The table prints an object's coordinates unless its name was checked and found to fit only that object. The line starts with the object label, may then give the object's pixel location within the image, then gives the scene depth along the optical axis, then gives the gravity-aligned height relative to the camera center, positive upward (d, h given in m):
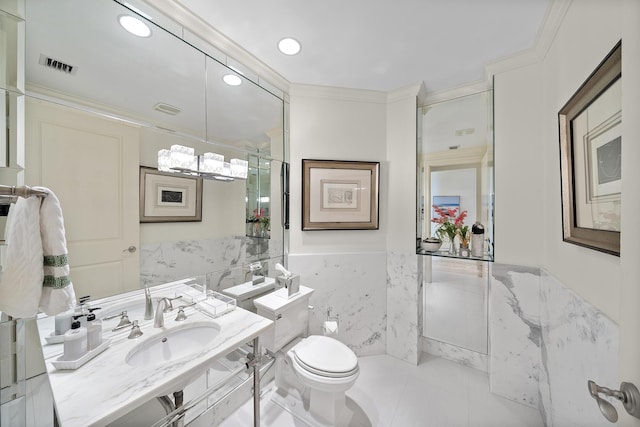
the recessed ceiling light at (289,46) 1.38 +1.11
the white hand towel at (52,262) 0.70 -0.16
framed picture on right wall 0.69 +0.21
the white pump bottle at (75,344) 0.78 -0.48
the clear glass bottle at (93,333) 0.85 -0.48
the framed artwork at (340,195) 1.87 +0.17
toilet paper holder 1.69 -0.89
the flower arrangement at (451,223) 1.89 -0.08
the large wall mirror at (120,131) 0.88 +0.41
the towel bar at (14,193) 0.63 +0.06
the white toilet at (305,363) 1.28 -0.94
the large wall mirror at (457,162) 1.79 +0.46
